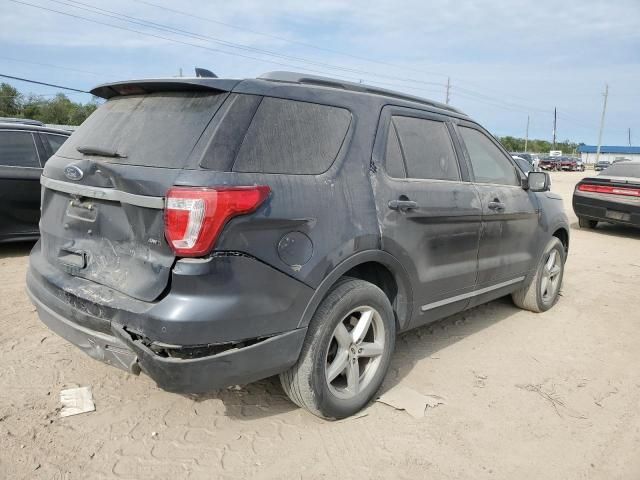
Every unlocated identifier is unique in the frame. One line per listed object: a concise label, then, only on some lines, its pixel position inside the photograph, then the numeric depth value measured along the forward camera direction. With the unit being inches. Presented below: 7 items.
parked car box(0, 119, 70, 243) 246.2
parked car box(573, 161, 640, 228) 382.3
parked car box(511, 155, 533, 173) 719.2
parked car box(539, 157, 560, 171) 1919.3
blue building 3703.2
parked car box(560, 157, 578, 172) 2005.4
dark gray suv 92.7
